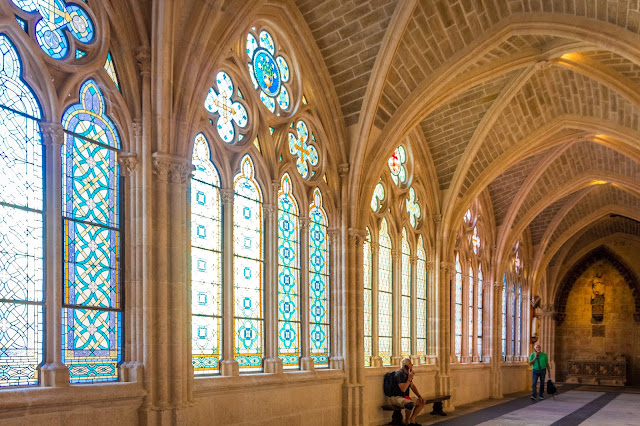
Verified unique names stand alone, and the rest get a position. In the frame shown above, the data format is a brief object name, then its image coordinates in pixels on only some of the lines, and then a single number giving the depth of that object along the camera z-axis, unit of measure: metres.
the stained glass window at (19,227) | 5.60
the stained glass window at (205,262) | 7.84
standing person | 17.02
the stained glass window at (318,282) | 10.37
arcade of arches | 6.07
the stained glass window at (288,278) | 9.55
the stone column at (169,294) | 6.81
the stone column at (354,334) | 10.59
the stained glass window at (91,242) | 6.22
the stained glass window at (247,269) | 8.62
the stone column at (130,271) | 6.66
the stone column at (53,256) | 5.85
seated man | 10.87
